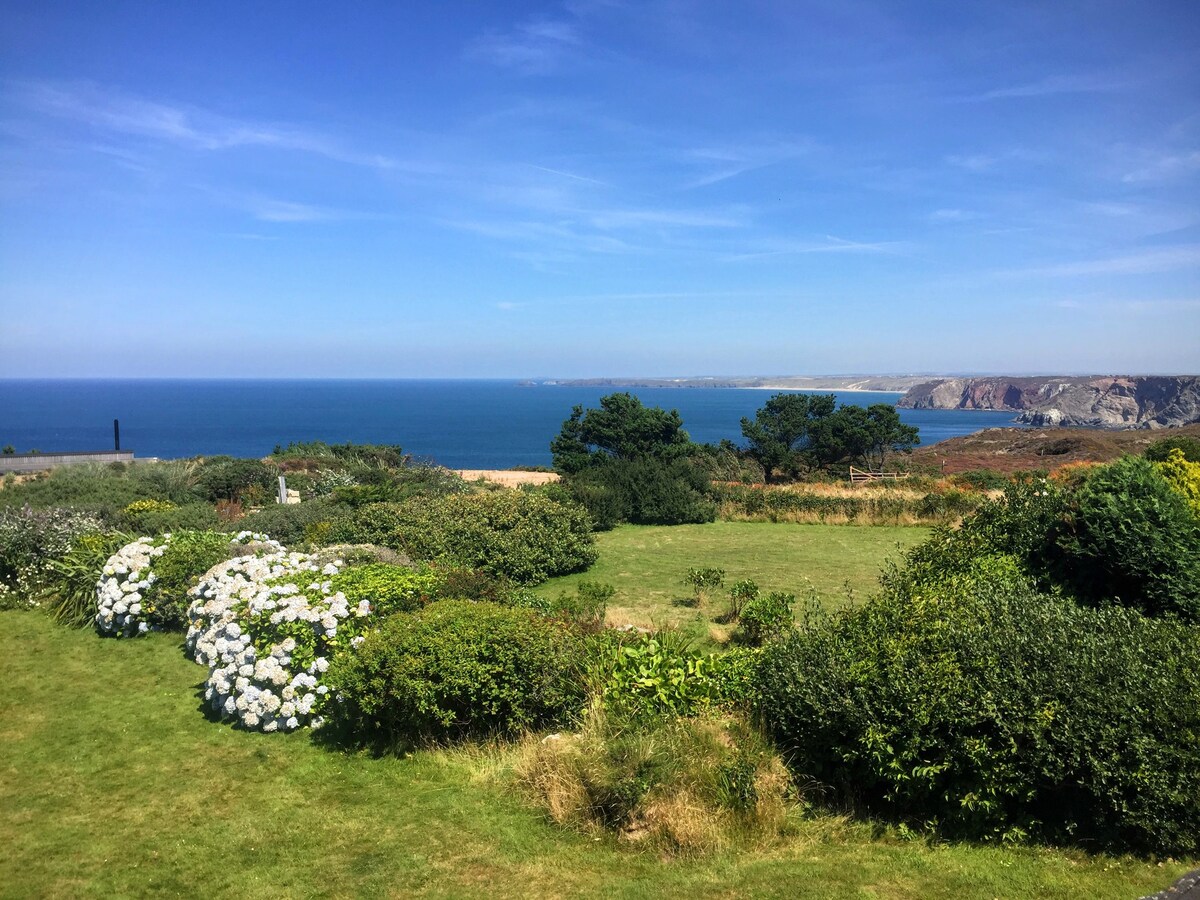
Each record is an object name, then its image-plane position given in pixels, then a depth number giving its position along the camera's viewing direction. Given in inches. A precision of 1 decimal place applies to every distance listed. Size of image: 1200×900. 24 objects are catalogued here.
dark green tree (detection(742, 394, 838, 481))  1417.3
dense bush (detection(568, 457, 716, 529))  717.3
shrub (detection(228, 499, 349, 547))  526.3
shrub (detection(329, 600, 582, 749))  247.1
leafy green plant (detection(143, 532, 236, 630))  388.5
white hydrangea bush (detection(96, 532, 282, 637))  386.0
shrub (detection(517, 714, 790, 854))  196.9
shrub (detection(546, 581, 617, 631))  317.8
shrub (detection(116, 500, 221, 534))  517.3
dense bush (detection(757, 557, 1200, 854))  176.7
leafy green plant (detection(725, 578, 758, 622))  392.5
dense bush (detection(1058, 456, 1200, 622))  284.0
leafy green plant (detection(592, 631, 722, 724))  237.3
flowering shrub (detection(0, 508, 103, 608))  458.3
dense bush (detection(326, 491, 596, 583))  477.4
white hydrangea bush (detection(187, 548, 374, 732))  277.3
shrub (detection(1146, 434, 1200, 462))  668.1
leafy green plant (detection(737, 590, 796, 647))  328.2
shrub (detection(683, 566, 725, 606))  430.0
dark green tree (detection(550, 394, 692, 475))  1325.0
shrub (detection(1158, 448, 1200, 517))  363.9
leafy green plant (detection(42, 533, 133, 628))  421.1
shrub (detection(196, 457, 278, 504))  753.6
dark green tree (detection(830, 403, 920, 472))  1541.6
